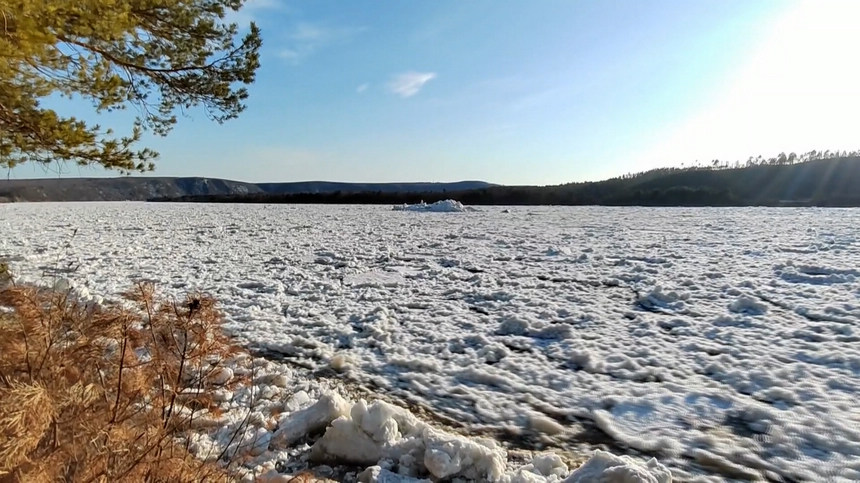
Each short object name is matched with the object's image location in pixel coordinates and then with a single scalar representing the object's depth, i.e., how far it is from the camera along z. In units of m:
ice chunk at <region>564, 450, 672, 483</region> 2.34
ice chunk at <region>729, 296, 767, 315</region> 5.87
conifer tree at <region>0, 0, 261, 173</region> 3.75
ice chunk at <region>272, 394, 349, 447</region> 3.06
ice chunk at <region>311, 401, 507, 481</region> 2.67
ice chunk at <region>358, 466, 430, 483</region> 2.63
